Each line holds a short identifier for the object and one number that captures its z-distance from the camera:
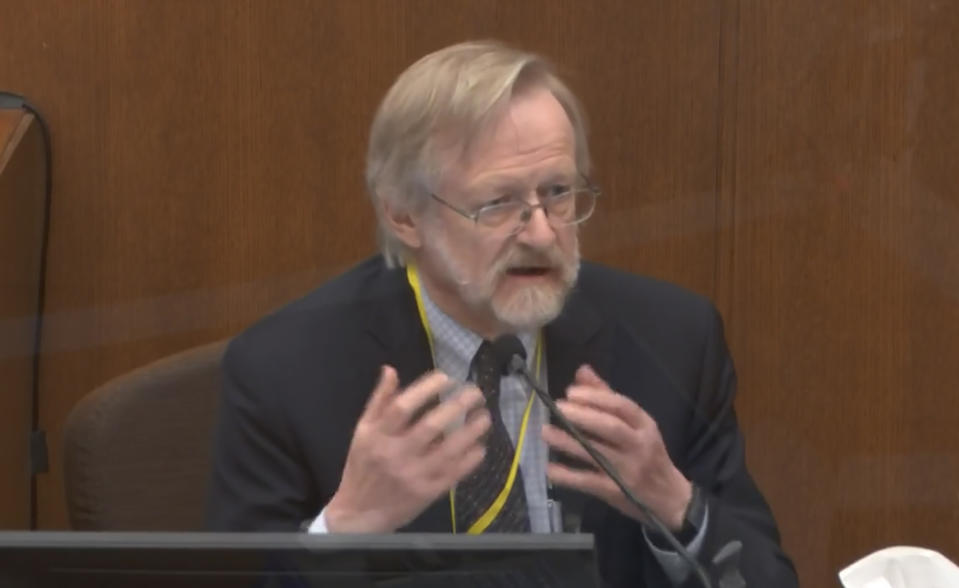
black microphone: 8.13
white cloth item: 8.23
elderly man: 8.45
